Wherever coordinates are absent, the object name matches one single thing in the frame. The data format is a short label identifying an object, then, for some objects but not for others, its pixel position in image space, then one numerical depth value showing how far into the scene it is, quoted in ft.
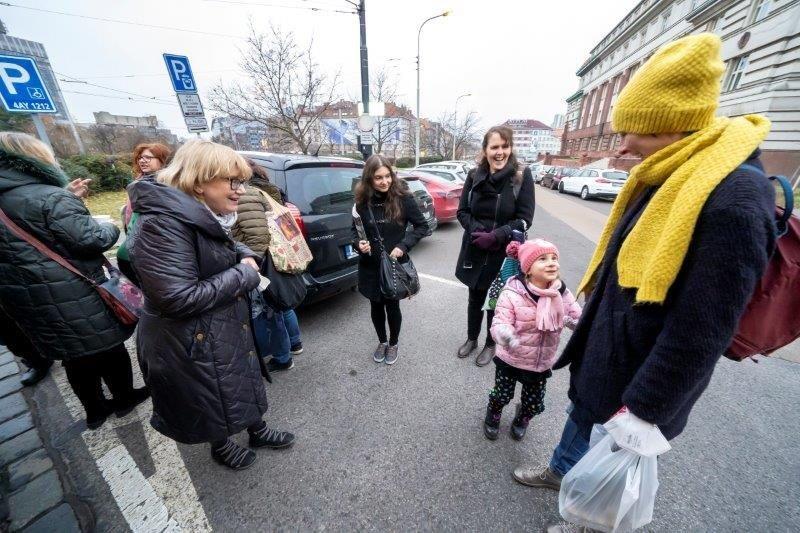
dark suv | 9.93
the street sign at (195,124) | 14.67
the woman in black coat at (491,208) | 7.97
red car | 24.89
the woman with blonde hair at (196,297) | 4.16
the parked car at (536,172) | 81.94
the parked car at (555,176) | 57.26
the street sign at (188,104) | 14.69
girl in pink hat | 5.74
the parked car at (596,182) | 44.34
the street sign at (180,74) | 14.12
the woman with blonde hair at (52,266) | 5.42
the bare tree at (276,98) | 37.06
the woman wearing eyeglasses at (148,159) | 9.45
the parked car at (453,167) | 35.21
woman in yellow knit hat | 2.75
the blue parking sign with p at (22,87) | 11.64
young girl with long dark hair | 8.10
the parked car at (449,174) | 30.36
